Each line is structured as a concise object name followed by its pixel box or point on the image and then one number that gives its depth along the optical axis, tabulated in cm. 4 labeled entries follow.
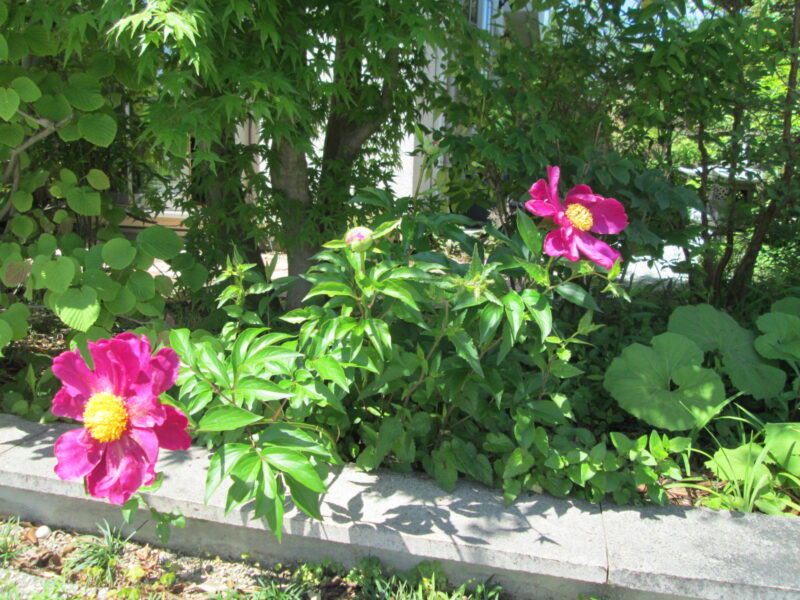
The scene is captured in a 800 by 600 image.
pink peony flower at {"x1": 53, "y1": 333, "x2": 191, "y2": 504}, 59
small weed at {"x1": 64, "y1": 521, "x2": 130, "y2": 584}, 76
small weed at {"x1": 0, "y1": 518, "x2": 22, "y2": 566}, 79
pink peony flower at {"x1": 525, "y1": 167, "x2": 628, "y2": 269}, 74
